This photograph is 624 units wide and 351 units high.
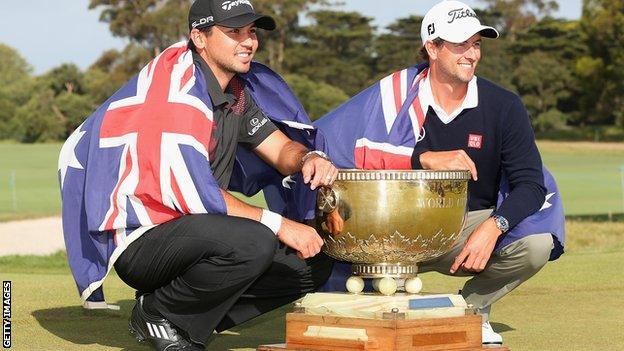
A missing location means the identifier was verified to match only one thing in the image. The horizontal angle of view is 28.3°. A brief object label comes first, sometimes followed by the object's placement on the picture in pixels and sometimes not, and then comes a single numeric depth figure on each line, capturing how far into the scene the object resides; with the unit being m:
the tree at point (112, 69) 71.94
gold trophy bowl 4.50
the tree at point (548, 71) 67.69
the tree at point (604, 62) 62.53
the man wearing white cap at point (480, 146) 5.12
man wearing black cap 4.75
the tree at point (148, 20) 78.81
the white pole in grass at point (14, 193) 28.70
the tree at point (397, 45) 75.00
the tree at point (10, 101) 67.69
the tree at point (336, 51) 75.31
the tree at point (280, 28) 77.06
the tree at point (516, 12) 86.88
